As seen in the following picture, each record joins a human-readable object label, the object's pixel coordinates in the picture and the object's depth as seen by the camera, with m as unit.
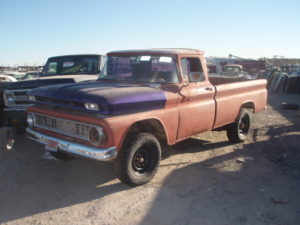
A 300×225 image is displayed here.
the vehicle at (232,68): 19.74
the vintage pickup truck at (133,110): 3.28
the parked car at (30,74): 12.11
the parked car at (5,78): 8.87
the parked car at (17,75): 13.93
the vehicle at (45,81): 5.63
